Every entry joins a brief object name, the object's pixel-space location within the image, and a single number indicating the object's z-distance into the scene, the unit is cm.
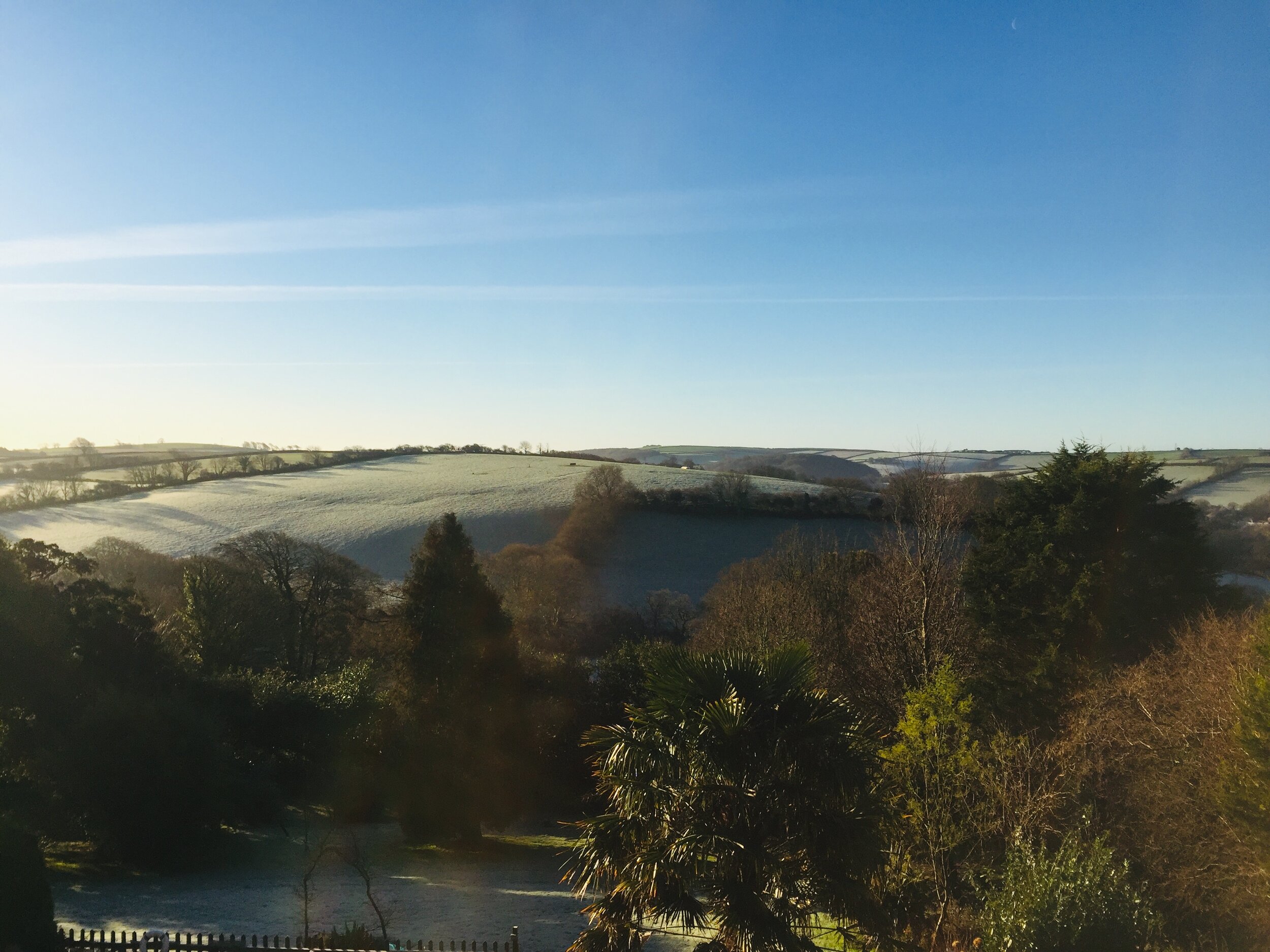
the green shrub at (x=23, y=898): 1014
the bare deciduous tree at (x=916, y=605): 1772
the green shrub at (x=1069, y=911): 860
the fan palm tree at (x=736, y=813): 814
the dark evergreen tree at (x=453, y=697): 2067
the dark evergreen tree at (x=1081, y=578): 2264
